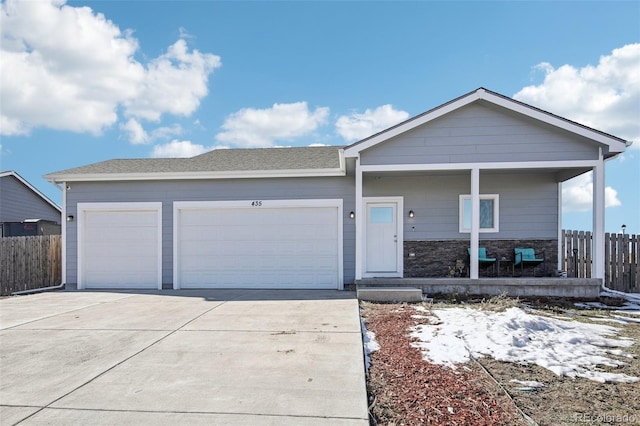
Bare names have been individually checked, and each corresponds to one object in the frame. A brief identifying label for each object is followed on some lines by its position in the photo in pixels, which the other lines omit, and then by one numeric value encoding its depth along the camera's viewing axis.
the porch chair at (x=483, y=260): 9.48
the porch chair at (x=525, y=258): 9.49
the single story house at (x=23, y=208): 13.94
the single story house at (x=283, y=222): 9.52
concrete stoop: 7.70
